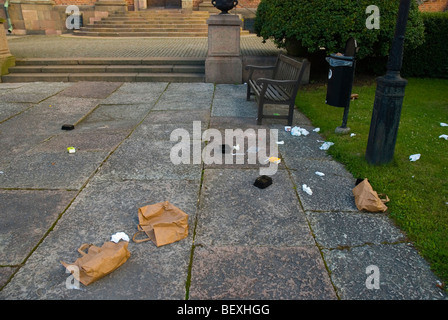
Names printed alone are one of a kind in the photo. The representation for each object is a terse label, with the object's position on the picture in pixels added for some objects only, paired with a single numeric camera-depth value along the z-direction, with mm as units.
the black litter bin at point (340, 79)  5484
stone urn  9266
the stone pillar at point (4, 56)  9922
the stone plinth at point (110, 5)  17625
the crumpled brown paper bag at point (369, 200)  3609
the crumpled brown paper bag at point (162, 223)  3176
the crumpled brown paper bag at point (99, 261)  2658
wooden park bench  6238
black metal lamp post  4090
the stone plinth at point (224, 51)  9188
